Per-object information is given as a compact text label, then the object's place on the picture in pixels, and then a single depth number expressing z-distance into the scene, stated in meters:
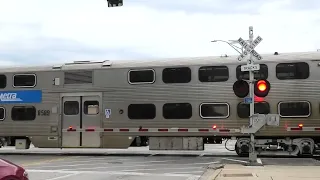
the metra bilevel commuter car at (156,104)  17.81
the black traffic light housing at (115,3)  14.36
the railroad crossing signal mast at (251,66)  14.62
